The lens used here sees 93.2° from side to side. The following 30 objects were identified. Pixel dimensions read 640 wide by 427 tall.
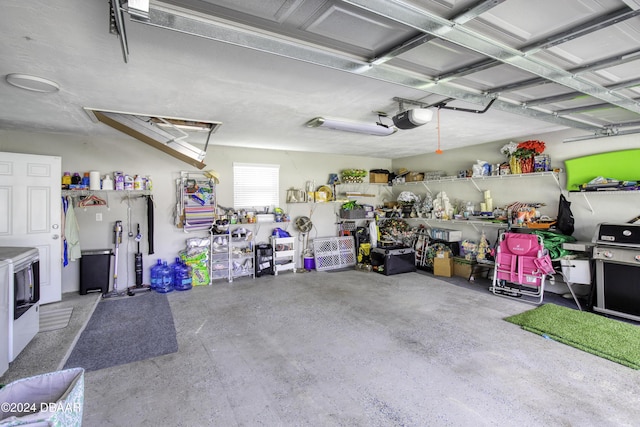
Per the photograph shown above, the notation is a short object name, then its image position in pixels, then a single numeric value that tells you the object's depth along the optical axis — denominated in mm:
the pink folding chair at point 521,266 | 4469
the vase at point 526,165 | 5008
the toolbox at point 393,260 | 6293
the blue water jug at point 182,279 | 5336
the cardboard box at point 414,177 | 7060
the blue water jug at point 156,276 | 5215
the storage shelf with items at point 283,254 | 6332
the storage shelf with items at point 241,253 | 6043
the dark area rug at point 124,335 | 2992
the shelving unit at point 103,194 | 4871
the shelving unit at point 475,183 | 4973
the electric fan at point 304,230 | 6766
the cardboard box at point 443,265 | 6086
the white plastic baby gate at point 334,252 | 6863
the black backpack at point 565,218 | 4609
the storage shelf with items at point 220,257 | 5816
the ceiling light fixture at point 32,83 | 2506
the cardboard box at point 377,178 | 7586
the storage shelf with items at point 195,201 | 5562
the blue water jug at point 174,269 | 5367
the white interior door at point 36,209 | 3918
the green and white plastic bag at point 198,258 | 5578
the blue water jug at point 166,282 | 5180
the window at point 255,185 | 6176
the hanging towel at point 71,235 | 4586
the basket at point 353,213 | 7055
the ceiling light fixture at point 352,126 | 3863
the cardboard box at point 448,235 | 6320
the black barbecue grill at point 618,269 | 3781
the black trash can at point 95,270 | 4785
